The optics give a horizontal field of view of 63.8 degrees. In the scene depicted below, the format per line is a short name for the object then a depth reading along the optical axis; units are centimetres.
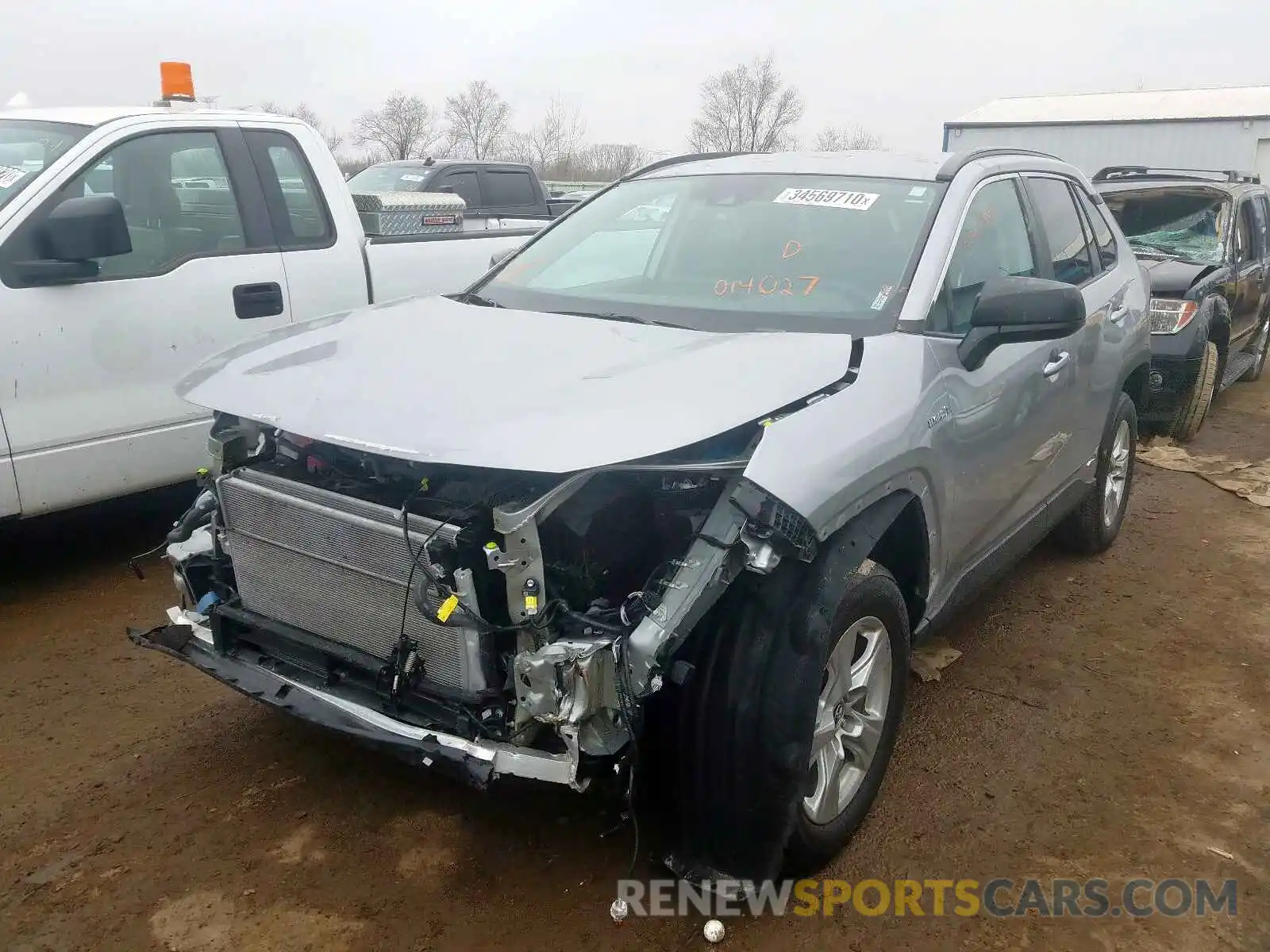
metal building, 1902
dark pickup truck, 1112
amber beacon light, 545
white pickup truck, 406
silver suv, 237
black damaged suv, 717
